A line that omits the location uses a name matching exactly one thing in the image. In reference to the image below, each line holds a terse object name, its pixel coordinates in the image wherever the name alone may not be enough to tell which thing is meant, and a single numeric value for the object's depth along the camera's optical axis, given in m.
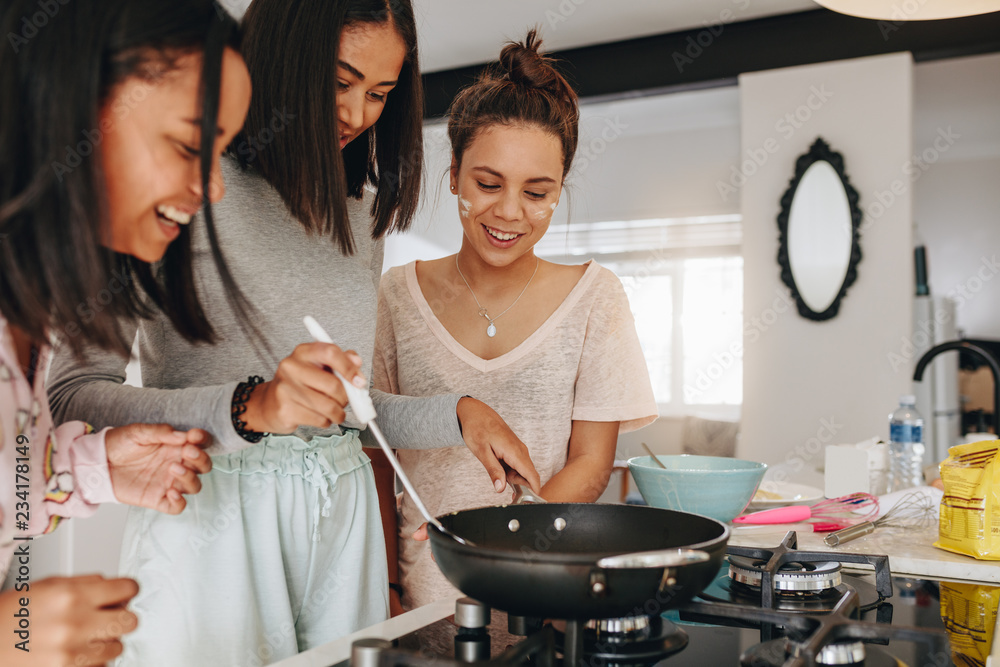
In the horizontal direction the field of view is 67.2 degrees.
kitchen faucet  1.78
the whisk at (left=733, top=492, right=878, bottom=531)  1.40
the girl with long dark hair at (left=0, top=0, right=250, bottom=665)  0.51
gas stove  0.65
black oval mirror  3.64
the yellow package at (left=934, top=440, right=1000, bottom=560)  1.08
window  5.65
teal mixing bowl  1.15
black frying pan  0.59
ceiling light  1.34
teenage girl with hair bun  1.36
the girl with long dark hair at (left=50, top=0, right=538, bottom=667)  0.85
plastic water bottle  1.86
